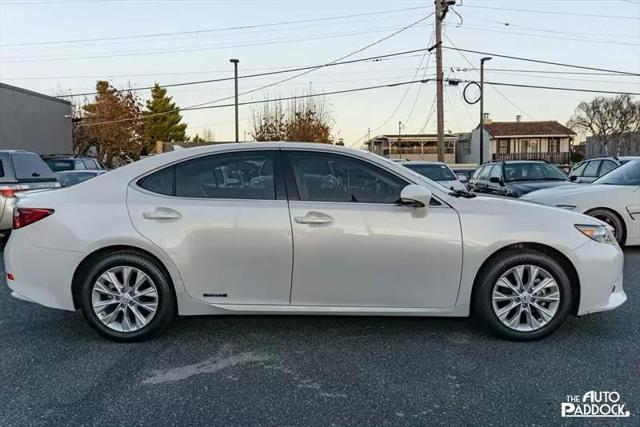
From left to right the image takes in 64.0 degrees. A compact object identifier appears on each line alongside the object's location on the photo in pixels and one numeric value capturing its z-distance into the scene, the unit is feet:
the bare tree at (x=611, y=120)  168.76
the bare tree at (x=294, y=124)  117.80
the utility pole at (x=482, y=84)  89.16
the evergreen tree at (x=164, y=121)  211.00
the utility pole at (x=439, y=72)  65.62
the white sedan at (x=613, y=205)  24.91
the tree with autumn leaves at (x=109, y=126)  123.03
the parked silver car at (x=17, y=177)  25.38
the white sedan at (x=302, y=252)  12.62
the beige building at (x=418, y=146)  183.62
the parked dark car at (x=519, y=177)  35.22
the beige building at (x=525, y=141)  173.06
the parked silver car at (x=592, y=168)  38.40
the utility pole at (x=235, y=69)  88.63
